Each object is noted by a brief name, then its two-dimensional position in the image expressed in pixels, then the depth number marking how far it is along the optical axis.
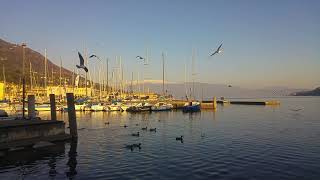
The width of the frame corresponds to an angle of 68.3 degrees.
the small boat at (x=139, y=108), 75.53
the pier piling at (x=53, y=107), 32.11
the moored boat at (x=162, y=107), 77.28
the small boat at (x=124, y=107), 77.30
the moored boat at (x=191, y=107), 75.32
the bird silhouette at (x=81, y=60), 69.70
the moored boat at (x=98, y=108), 76.42
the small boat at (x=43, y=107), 75.78
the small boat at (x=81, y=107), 77.37
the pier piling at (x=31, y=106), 33.83
